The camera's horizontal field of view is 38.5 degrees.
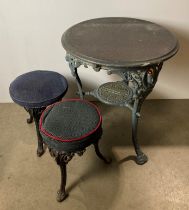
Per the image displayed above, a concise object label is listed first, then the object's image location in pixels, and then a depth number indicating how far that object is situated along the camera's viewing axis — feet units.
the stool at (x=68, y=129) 4.33
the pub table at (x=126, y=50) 4.27
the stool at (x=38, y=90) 5.16
